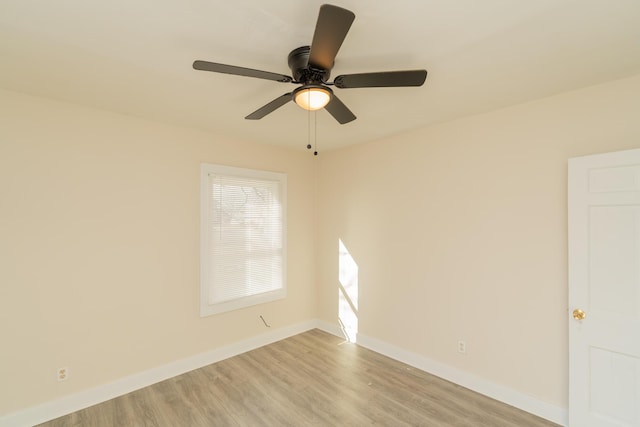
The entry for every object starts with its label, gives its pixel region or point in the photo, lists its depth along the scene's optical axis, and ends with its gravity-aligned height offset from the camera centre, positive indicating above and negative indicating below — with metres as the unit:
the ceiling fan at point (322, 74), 1.28 +0.77
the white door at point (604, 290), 2.03 -0.54
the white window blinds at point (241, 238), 3.39 -0.27
